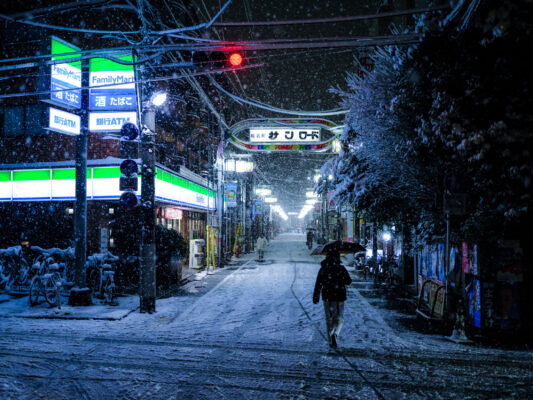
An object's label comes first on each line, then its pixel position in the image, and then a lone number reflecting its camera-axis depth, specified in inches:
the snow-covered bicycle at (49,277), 450.5
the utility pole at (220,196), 967.0
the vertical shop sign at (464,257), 371.8
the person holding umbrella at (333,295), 311.9
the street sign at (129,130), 450.6
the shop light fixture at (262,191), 2067.7
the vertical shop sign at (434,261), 440.2
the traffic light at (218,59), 349.7
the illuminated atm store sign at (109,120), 507.5
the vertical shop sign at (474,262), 349.4
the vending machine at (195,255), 888.9
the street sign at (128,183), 454.6
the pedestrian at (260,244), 1109.3
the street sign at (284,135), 858.8
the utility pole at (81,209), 461.4
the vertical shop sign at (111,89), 490.6
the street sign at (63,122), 465.4
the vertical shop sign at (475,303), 349.4
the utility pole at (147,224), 440.5
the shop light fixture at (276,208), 3784.9
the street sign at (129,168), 450.0
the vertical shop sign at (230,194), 1129.4
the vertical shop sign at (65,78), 449.1
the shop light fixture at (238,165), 1242.0
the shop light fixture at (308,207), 3840.6
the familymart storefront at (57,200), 662.5
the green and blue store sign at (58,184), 660.7
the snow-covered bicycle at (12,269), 552.7
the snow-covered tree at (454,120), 273.7
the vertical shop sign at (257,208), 1870.0
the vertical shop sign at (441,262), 418.9
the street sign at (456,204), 337.4
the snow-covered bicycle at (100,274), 497.7
